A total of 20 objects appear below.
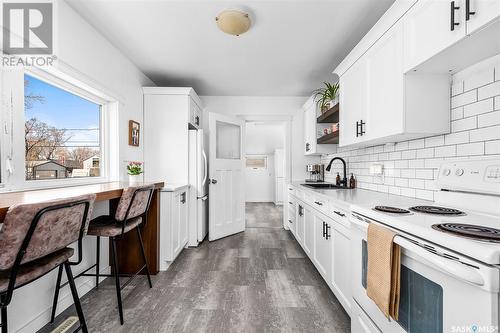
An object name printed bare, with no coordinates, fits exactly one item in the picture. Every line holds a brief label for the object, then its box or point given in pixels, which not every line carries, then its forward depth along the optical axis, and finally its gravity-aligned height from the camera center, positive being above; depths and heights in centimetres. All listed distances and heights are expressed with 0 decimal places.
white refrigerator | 317 -24
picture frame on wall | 282 +40
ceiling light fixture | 183 +118
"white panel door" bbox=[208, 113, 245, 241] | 343 -20
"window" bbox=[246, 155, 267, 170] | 735 +9
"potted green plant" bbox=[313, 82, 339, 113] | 288 +87
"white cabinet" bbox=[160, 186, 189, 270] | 246 -70
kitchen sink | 288 -28
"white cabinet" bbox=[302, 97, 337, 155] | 340 +47
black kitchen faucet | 286 -19
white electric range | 65 -30
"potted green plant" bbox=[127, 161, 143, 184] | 245 -9
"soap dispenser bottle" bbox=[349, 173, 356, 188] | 271 -22
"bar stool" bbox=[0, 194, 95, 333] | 91 -33
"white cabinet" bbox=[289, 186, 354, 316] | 162 -68
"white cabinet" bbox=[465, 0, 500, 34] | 93 +65
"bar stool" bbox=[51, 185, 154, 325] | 166 -46
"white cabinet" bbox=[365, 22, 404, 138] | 151 +58
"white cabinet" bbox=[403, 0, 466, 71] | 109 +73
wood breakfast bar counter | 232 -83
